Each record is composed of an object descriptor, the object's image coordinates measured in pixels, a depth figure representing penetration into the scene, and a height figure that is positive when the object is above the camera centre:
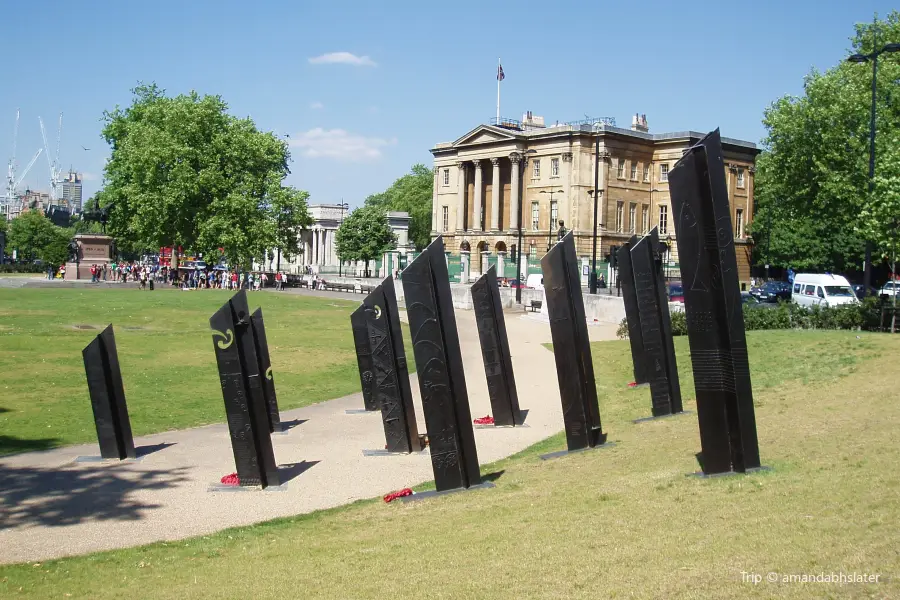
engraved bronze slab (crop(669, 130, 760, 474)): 10.38 -1.22
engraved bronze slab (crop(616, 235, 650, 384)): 20.12 -2.34
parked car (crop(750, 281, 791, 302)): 57.25 -6.69
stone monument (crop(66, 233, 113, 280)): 77.62 +2.19
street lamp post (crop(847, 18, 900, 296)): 32.28 +1.43
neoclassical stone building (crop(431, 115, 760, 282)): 91.88 +3.01
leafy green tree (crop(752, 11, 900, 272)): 48.28 +2.22
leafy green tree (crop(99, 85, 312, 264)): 70.75 +6.46
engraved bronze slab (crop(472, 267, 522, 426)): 17.80 -2.53
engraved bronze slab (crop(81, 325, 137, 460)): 14.70 -1.97
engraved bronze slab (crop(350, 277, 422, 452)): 15.00 -2.22
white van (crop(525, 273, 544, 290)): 60.84 -4.11
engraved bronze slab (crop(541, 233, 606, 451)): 13.84 -2.04
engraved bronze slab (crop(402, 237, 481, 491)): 11.58 -1.76
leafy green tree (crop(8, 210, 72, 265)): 135.88 +7.17
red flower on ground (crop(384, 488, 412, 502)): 11.42 -3.20
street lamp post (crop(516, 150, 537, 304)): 52.01 -3.62
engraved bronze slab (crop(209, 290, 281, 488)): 12.55 -1.80
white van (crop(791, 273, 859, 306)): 42.91 -5.30
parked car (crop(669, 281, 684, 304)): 43.02 -4.60
